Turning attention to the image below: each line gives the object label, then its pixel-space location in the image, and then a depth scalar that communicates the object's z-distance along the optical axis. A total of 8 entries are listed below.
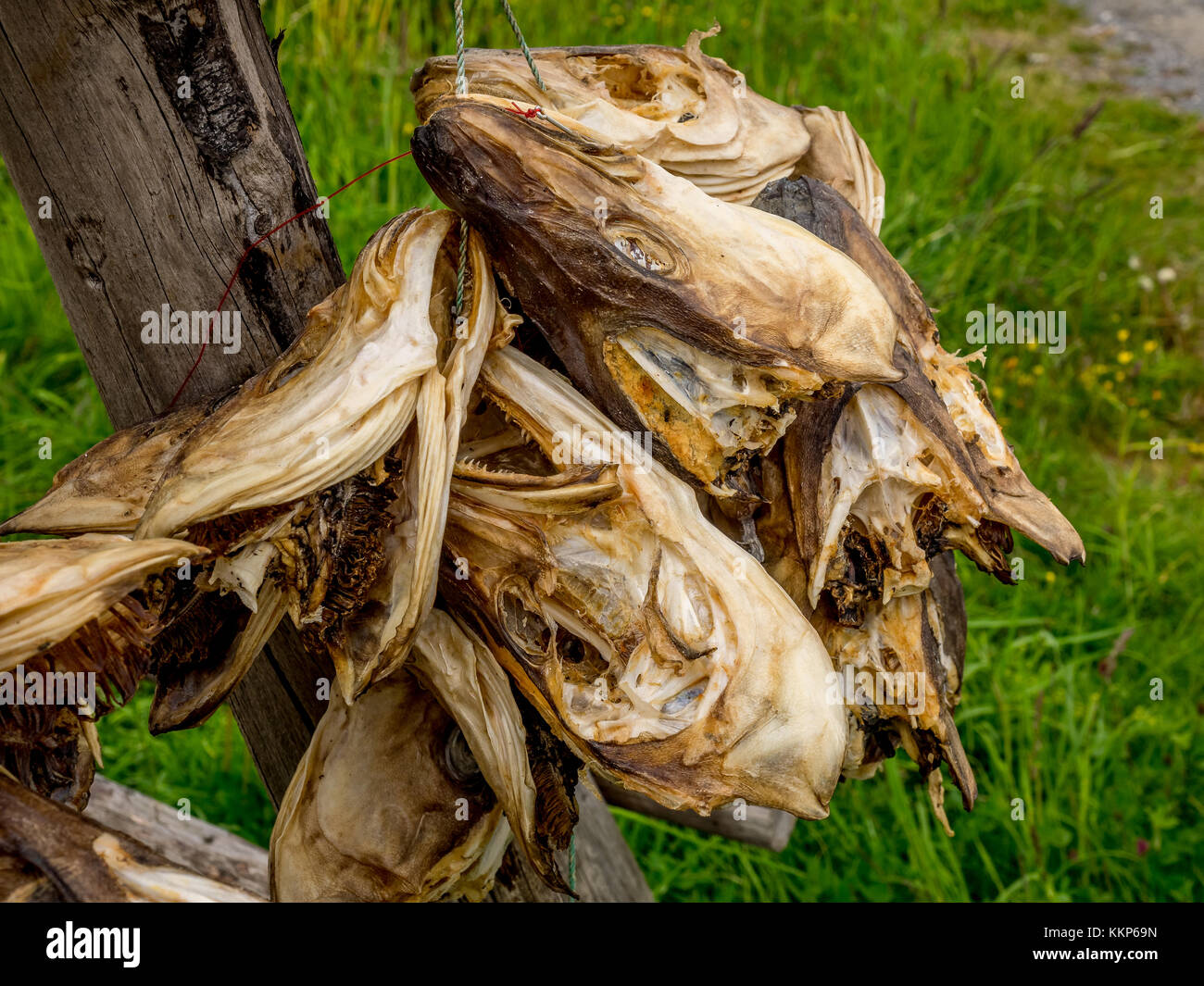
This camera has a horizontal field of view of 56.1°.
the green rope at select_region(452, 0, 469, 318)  1.20
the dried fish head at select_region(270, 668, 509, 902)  1.33
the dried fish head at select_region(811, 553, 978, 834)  1.43
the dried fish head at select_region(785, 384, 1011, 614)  1.36
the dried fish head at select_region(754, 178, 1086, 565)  1.37
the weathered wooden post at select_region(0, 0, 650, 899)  1.23
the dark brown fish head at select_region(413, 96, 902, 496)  1.18
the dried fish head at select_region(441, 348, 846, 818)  1.16
